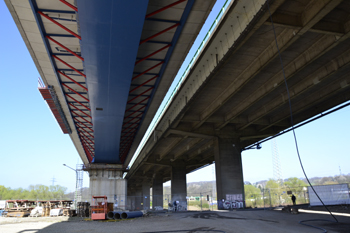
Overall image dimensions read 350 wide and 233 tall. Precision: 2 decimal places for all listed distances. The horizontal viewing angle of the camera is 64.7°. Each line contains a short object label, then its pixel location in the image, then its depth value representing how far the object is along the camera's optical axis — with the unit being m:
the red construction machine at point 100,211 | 24.88
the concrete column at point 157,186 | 79.71
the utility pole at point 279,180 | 164.50
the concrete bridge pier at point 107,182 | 51.28
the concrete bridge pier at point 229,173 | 32.22
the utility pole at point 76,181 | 59.06
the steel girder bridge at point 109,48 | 13.11
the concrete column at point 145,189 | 92.12
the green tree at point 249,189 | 155.00
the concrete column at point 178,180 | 56.72
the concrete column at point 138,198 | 122.43
